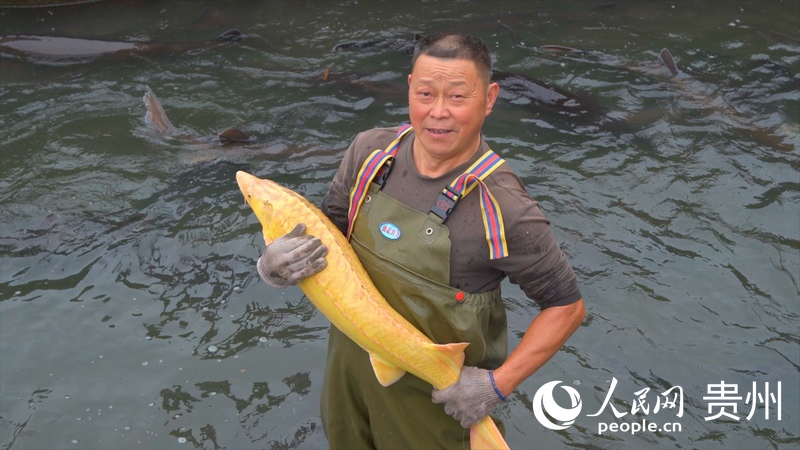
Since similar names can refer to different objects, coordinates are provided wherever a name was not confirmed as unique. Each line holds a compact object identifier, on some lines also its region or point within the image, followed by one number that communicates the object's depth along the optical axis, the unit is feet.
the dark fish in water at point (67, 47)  28.96
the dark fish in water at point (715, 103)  23.94
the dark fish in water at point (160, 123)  23.48
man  8.14
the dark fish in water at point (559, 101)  25.14
